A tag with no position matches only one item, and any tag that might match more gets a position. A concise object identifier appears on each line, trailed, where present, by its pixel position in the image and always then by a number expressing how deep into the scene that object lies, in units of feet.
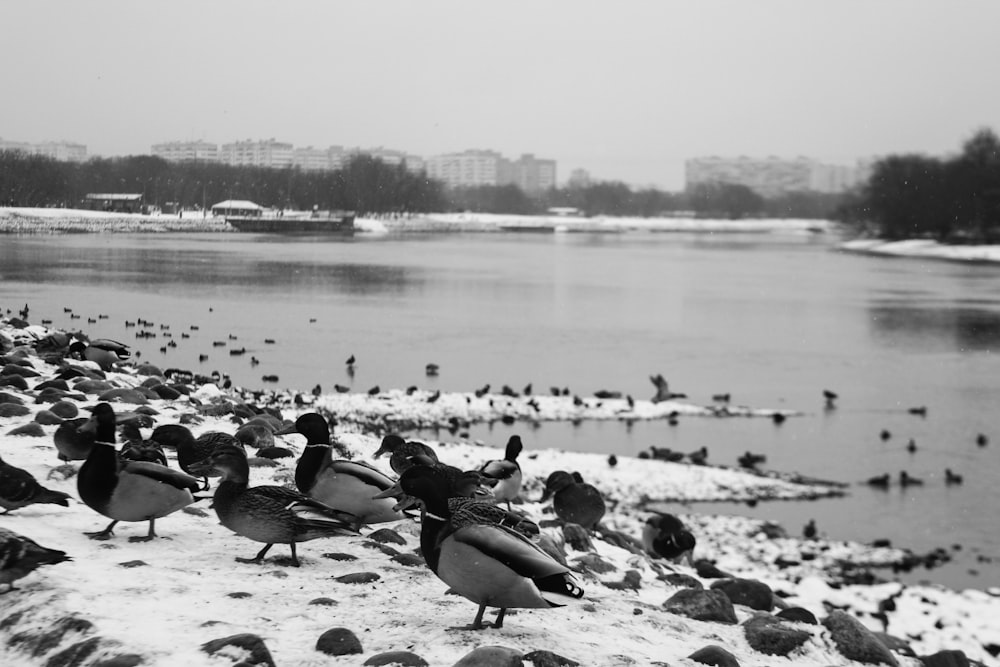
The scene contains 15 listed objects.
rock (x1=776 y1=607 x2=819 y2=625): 20.98
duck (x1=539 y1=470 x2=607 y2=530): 30.55
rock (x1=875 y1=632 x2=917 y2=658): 21.95
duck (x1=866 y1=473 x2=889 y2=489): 45.70
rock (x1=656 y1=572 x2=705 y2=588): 23.76
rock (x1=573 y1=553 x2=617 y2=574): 22.80
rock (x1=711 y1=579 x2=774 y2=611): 22.72
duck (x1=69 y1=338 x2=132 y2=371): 47.14
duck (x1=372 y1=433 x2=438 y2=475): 24.11
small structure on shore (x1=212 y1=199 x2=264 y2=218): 301.43
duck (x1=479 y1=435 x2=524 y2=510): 27.32
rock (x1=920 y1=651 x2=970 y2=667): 20.67
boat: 315.78
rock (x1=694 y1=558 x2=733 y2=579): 27.53
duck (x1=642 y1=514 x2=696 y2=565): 30.71
